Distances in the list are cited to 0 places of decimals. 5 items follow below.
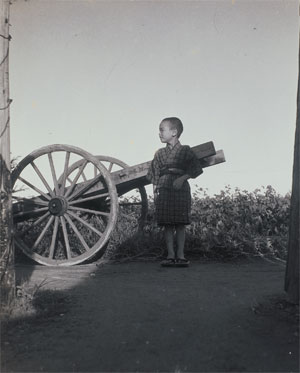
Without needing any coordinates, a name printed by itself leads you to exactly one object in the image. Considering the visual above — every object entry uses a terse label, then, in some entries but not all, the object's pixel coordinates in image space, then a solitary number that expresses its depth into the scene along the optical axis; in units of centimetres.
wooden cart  464
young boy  452
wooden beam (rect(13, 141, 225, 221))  481
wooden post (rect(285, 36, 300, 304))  272
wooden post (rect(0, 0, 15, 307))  275
